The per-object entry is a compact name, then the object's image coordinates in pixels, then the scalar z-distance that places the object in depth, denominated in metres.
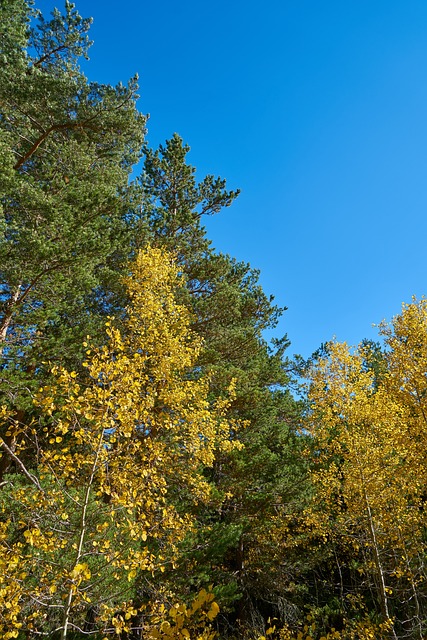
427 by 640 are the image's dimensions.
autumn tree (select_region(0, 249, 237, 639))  3.51
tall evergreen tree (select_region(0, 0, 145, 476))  7.15
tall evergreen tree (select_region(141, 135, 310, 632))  10.97
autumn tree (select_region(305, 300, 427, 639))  8.31
